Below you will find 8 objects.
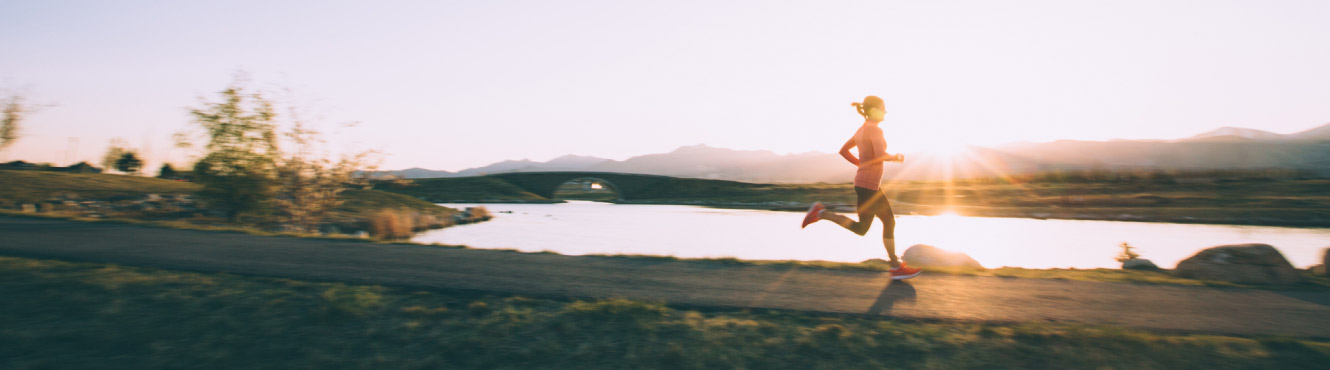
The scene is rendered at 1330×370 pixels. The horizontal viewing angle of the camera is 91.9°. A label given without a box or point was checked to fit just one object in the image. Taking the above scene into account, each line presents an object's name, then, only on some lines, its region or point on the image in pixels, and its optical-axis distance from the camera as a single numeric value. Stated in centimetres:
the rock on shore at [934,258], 1180
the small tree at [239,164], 2089
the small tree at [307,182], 2169
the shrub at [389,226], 2939
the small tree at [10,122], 3744
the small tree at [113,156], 6906
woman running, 713
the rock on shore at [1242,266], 804
